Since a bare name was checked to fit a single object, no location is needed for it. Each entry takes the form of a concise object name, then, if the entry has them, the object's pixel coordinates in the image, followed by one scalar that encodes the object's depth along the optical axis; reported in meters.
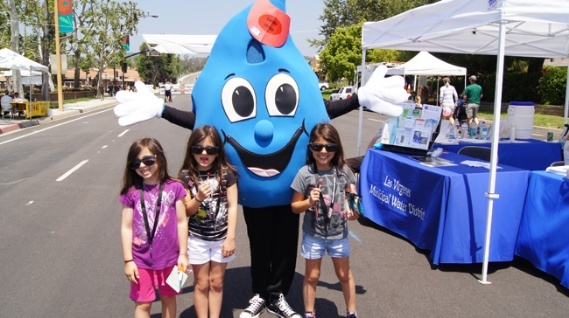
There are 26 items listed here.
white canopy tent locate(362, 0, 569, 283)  3.76
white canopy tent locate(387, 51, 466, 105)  20.89
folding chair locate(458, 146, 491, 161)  6.00
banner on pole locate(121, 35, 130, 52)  45.72
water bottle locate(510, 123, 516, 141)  7.18
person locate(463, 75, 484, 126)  15.05
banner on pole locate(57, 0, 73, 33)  23.92
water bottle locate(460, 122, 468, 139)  7.54
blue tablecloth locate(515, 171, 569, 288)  3.97
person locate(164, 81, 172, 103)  24.23
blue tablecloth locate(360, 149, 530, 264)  4.29
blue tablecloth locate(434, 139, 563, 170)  6.70
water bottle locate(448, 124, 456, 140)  7.09
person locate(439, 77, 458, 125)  16.11
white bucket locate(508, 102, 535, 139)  7.31
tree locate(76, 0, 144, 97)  41.38
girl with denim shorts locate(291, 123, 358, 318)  2.97
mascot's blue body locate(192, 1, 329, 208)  2.98
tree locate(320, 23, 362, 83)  40.31
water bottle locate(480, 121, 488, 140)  7.41
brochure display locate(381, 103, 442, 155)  5.49
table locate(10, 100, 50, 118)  20.48
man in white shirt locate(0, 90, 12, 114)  20.17
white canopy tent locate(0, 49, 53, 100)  19.11
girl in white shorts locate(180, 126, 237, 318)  2.87
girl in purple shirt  2.72
